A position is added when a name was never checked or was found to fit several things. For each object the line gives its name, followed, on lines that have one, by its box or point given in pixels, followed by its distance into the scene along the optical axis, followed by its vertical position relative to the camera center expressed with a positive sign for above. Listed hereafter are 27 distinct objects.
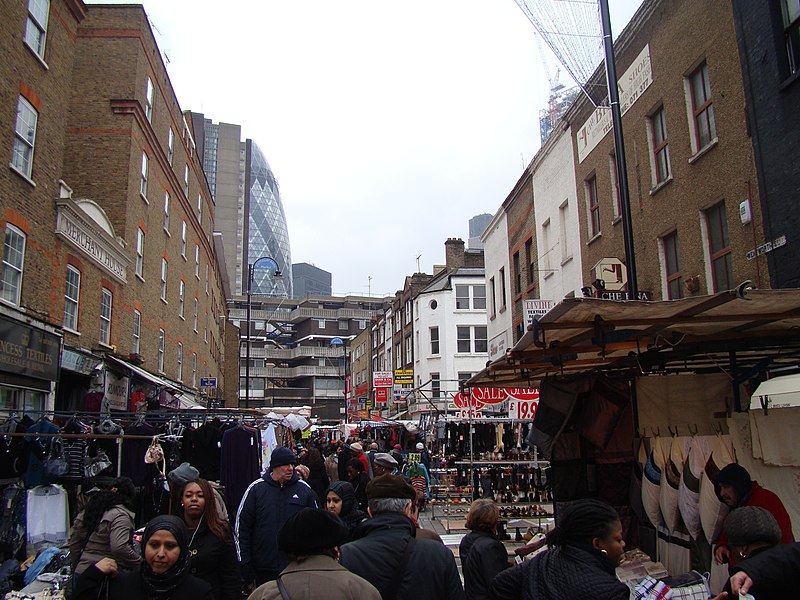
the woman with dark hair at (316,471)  12.04 -0.75
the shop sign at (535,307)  17.84 +3.14
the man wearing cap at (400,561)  3.73 -0.75
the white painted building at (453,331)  44.19 +6.36
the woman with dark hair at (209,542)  4.99 -0.84
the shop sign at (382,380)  40.36 +2.90
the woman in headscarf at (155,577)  3.98 -0.86
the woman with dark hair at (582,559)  3.14 -0.65
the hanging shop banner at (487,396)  15.69 +0.72
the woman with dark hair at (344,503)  6.79 -0.76
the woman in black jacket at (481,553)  4.88 -0.94
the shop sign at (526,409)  16.68 +0.41
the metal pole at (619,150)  9.67 +4.12
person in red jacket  4.73 -0.52
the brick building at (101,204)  14.65 +6.92
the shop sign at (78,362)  16.71 +1.87
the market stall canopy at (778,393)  6.10 +0.25
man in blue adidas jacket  6.14 -0.78
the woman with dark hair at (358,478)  10.09 -0.76
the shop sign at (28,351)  13.27 +1.78
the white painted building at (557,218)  19.81 +6.46
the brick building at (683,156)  12.24 +5.56
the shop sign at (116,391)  19.69 +1.30
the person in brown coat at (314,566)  3.06 -0.64
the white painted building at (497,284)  26.48 +5.86
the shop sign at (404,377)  40.03 +3.07
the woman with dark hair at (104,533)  5.30 -0.80
